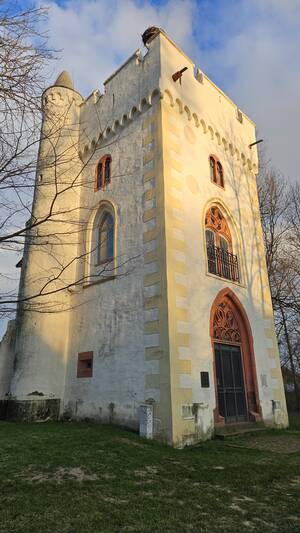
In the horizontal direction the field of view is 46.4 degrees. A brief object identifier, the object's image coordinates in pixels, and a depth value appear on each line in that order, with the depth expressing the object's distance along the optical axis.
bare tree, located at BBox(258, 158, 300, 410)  18.28
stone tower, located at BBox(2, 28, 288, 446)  8.52
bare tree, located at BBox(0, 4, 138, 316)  11.26
